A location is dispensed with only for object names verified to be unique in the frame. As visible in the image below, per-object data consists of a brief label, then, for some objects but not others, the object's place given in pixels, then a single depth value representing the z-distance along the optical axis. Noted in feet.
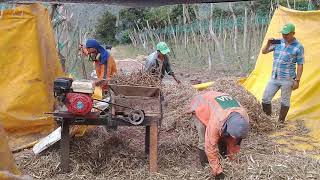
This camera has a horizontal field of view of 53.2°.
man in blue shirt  14.47
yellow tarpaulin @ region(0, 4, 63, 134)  13.42
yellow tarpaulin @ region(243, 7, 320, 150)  15.59
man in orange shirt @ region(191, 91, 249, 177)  9.62
